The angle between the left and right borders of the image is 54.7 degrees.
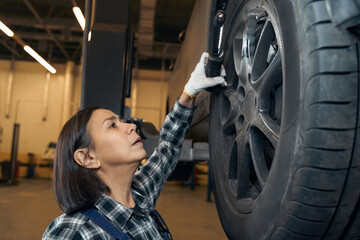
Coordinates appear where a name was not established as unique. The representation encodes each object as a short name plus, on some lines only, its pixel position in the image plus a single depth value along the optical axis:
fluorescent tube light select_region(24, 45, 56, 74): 6.05
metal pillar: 1.78
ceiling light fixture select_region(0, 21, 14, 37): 4.52
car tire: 0.65
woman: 1.11
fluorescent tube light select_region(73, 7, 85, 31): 3.59
